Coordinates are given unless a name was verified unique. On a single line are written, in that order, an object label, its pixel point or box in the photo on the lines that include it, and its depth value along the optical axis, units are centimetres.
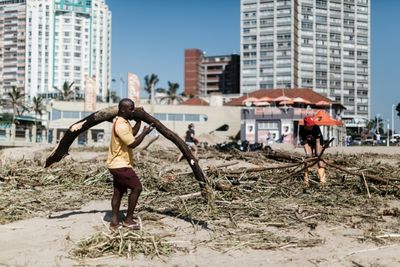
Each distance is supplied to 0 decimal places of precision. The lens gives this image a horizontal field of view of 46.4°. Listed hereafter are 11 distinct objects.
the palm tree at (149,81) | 11550
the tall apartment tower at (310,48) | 12288
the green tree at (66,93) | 10134
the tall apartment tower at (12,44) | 14238
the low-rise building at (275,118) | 6356
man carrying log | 605
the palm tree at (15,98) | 8622
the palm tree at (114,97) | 11000
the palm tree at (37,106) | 9125
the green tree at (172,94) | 10981
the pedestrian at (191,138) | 1585
